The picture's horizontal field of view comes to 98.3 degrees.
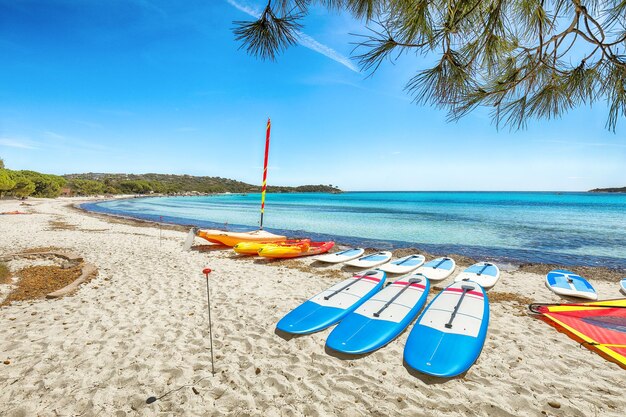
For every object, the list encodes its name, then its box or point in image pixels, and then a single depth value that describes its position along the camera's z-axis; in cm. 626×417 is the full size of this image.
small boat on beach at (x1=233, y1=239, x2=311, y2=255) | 1031
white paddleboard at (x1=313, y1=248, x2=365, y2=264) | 985
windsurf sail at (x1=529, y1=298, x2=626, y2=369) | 413
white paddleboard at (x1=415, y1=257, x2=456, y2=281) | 798
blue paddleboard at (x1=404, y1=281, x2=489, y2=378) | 353
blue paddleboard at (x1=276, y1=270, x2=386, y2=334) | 463
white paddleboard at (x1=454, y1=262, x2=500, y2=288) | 746
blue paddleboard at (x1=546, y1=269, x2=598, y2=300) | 667
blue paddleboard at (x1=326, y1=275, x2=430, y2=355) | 407
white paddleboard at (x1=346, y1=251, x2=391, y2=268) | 939
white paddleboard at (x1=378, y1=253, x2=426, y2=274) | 859
